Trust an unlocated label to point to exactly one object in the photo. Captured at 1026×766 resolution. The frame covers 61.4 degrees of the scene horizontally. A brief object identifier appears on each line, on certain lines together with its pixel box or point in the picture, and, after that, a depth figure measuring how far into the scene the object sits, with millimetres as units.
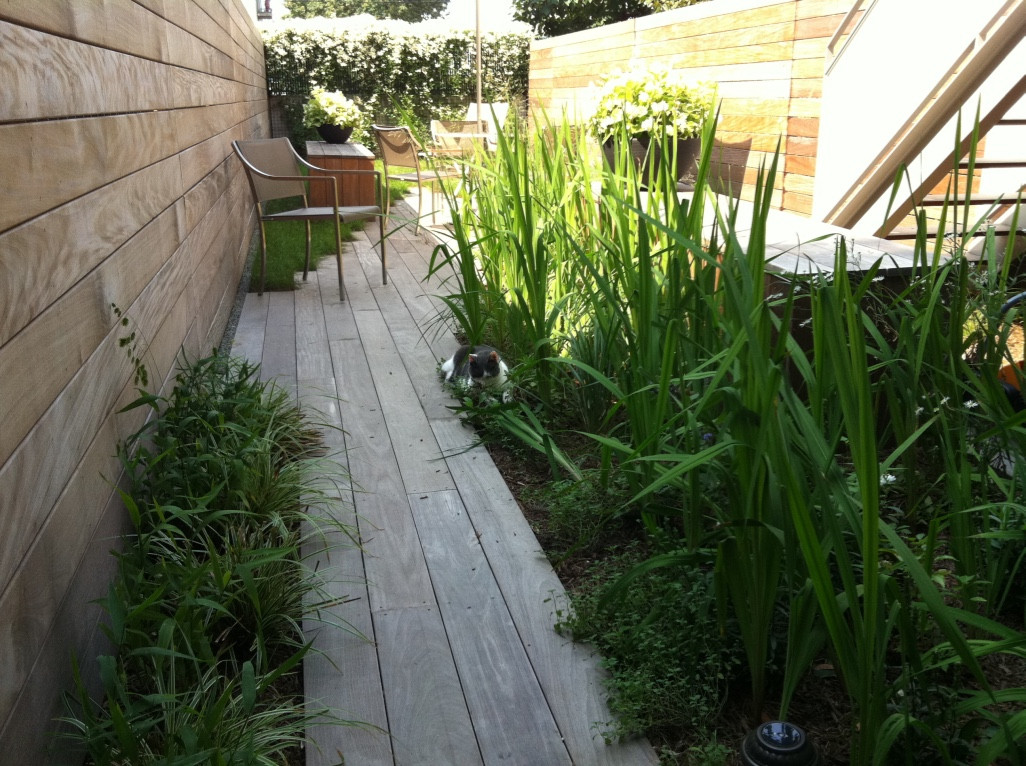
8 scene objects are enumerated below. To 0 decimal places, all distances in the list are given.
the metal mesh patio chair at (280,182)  4574
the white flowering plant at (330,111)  8523
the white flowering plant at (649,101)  4949
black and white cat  2932
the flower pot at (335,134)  8773
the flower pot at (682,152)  5223
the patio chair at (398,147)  6391
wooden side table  7082
